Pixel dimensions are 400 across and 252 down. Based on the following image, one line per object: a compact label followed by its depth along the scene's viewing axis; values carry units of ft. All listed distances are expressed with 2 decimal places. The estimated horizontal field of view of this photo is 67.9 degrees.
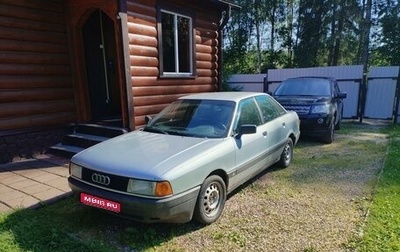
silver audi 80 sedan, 9.59
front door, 23.35
